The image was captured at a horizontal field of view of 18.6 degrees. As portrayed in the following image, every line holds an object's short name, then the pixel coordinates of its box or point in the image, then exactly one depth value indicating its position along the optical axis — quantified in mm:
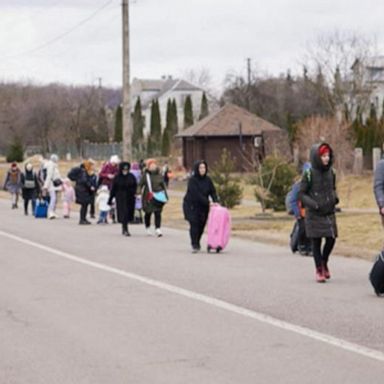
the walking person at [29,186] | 35812
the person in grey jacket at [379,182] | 14688
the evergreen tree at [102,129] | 110812
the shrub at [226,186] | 38000
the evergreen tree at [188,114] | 101669
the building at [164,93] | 134438
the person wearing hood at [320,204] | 15703
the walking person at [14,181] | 40244
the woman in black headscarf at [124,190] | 26203
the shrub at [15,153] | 94806
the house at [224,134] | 73312
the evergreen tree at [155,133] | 91125
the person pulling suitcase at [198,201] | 21016
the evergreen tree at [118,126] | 102238
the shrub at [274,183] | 35656
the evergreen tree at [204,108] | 103925
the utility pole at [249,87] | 103912
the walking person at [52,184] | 34000
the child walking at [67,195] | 34219
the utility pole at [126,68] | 37781
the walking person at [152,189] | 24672
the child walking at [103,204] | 30406
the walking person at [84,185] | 31059
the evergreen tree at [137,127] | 94600
